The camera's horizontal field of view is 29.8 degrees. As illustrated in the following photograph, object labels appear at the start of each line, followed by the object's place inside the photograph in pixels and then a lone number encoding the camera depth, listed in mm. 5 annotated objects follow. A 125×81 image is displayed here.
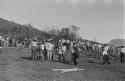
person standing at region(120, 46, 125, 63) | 24469
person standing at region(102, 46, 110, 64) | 22170
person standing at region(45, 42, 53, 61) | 22266
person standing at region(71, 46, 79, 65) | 21228
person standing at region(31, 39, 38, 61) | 22078
